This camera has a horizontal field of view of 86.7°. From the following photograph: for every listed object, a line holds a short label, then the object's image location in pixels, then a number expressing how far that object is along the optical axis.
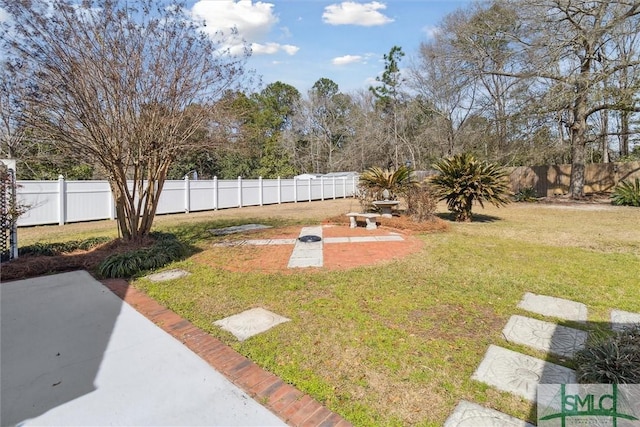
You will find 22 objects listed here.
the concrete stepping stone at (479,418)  1.96
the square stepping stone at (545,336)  2.80
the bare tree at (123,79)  5.01
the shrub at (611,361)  2.21
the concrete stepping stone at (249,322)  3.14
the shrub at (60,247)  6.20
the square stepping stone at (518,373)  2.30
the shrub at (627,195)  13.54
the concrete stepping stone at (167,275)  4.88
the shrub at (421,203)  9.34
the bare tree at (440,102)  24.41
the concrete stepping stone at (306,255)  5.55
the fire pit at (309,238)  7.45
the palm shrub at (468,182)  9.38
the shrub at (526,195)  17.77
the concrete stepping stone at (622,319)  3.17
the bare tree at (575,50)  13.79
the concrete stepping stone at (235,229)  8.98
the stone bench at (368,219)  8.81
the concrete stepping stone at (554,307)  3.46
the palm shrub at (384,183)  10.23
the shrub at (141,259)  5.03
